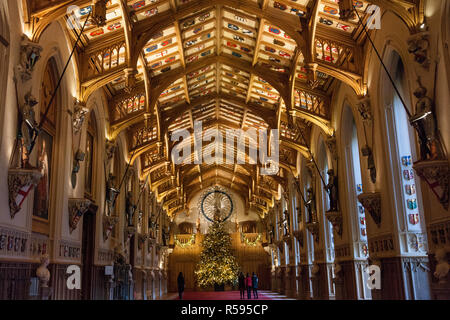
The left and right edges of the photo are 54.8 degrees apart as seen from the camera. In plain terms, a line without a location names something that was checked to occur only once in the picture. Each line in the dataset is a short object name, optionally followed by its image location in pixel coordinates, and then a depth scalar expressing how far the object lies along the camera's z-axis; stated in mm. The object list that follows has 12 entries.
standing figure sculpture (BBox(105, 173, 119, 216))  15023
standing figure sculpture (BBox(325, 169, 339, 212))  14922
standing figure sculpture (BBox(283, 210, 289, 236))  24861
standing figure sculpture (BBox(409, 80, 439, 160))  8023
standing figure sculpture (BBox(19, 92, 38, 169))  8297
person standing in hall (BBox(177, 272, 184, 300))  22172
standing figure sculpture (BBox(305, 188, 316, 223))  18344
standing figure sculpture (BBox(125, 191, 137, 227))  18234
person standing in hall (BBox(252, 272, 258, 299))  21828
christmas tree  31812
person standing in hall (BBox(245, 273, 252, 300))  20812
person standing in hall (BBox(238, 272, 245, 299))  21891
